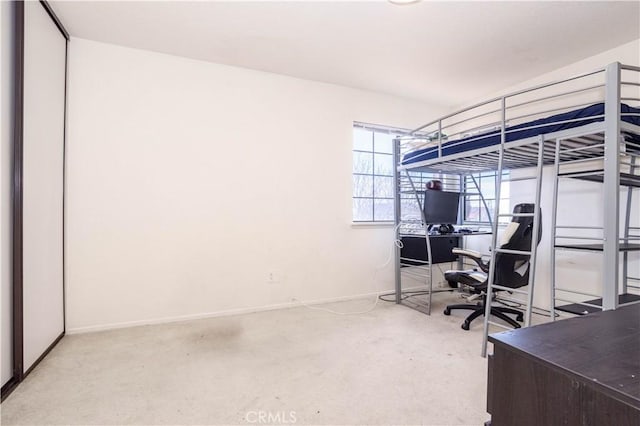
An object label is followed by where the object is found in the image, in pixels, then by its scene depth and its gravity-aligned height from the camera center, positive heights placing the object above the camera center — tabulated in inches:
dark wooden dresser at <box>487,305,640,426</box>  18.8 -10.9
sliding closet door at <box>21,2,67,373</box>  74.7 +5.7
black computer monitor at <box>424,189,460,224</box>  130.3 +1.8
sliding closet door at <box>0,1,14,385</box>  65.3 +5.9
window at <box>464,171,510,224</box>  142.8 +7.4
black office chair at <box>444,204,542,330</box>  95.6 -19.8
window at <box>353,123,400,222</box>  145.9 +16.7
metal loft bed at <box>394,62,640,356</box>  63.1 +18.1
